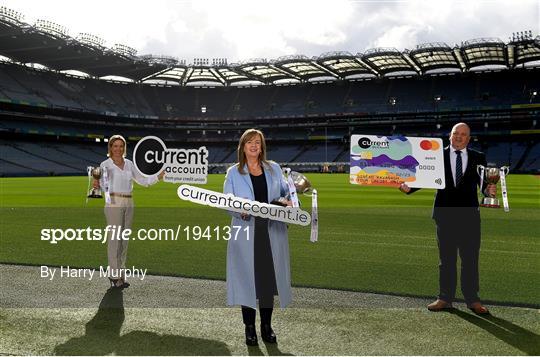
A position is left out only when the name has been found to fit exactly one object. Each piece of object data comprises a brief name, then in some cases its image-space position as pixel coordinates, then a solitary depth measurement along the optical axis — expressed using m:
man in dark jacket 5.86
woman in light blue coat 4.84
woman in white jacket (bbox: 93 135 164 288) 6.72
